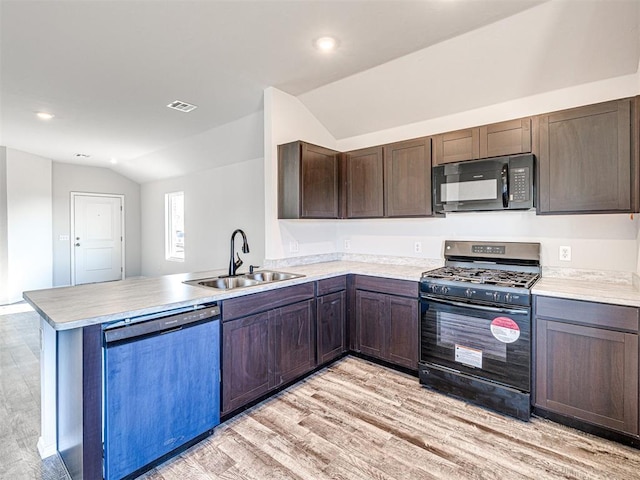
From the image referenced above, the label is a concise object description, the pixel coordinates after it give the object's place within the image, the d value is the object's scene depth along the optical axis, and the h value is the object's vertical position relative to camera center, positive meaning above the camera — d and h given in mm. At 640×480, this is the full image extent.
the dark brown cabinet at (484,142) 2581 +795
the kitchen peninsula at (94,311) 1555 -368
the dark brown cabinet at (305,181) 3178 +577
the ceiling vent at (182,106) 3709 +1533
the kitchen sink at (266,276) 2916 -320
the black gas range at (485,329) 2285 -673
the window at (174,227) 6977 +289
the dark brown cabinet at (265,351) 2203 -825
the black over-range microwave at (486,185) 2516 +430
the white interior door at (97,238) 7016 +66
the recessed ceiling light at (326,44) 2473 +1488
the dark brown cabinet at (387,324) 2852 -772
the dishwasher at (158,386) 1626 -789
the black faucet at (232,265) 2779 -213
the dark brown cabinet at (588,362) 1965 -783
